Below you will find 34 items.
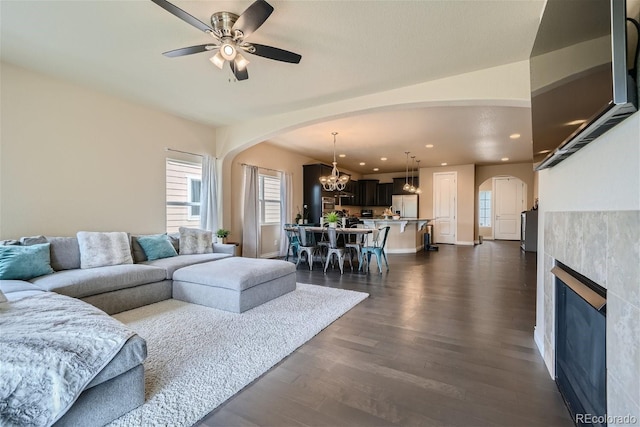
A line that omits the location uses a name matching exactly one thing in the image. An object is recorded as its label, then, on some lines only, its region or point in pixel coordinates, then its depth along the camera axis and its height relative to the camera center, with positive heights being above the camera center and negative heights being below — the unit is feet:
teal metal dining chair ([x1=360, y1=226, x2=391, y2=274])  17.40 -2.05
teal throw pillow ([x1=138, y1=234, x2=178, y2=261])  13.46 -1.61
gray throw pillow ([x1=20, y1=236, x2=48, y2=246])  10.20 -1.03
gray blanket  4.13 -2.32
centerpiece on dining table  18.89 -0.37
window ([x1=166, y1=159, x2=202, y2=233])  16.25 +1.15
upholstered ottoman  10.50 -2.74
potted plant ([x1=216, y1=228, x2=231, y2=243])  17.44 -1.26
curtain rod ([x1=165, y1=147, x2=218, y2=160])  15.92 +3.57
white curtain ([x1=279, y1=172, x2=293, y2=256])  24.31 +0.68
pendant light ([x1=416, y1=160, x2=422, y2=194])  31.23 +5.56
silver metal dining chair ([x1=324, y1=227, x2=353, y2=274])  17.83 -2.10
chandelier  22.21 +2.78
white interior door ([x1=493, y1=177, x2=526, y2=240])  37.78 +1.22
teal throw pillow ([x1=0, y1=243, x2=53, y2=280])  9.14 -1.65
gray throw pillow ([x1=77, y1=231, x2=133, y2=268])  11.25 -1.49
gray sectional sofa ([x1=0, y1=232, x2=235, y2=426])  4.87 -2.63
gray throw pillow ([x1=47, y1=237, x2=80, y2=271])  10.68 -1.55
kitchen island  26.45 -2.10
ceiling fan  6.56 +4.60
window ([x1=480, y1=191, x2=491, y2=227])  40.11 +0.91
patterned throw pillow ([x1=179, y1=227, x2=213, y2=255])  14.90 -1.49
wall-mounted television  3.02 +1.98
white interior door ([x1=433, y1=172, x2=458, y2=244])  33.35 +1.03
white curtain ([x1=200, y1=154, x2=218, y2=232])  17.48 +0.94
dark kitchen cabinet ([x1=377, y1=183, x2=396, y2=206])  37.47 +2.70
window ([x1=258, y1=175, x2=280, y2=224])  22.85 +1.20
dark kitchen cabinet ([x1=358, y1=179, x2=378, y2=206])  38.24 +2.98
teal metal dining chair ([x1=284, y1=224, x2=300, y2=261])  19.77 -1.61
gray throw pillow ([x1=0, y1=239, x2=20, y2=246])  9.78 -1.06
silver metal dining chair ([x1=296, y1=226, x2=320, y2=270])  18.76 -1.97
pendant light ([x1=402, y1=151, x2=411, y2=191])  34.57 +5.03
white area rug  5.48 -3.62
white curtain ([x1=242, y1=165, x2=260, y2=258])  20.47 -0.11
